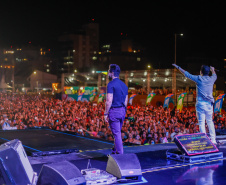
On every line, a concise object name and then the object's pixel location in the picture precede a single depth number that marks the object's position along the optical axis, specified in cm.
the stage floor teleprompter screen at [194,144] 421
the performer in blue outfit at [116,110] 404
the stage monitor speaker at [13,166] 262
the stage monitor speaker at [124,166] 315
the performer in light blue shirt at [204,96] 505
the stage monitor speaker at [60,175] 267
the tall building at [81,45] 9100
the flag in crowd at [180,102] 1853
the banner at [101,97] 2456
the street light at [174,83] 2344
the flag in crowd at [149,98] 2202
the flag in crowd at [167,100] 2044
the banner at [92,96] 2716
